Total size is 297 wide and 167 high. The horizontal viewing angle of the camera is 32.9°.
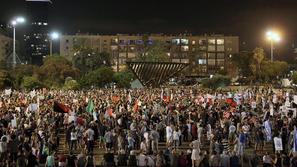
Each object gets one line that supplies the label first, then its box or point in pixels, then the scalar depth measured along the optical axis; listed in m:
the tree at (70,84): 67.50
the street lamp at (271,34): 49.29
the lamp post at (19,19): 69.81
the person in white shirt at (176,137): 22.23
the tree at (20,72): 64.00
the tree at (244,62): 121.94
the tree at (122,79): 85.06
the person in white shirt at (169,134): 22.28
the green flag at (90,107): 30.23
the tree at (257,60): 117.88
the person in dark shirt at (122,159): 19.05
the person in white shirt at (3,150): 19.05
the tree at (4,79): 59.28
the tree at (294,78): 80.35
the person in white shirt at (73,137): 22.03
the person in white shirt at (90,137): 21.70
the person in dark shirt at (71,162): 17.72
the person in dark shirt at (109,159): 18.15
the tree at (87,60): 108.88
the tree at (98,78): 76.81
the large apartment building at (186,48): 173.38
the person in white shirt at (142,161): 18.39
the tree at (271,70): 113.50
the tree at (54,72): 74.88
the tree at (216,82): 87.06
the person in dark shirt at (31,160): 17.75
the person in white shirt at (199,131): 23.09
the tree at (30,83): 60.41
